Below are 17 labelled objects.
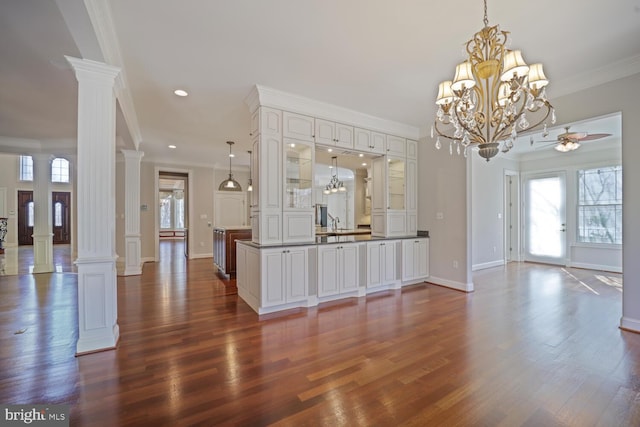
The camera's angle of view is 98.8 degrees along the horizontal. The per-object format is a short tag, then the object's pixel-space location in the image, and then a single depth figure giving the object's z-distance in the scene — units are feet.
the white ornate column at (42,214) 19.83
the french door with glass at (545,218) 21.85
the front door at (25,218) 34.68
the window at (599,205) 19.39
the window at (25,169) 34.40
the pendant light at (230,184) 23.88
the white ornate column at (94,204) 8.23
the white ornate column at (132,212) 18.92
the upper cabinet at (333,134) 13.07
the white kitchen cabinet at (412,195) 16.72
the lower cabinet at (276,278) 11.27
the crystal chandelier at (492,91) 7.03
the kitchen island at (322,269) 11.48
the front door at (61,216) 37.65
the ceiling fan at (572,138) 14.75
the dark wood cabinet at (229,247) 18.25
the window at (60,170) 37.70
